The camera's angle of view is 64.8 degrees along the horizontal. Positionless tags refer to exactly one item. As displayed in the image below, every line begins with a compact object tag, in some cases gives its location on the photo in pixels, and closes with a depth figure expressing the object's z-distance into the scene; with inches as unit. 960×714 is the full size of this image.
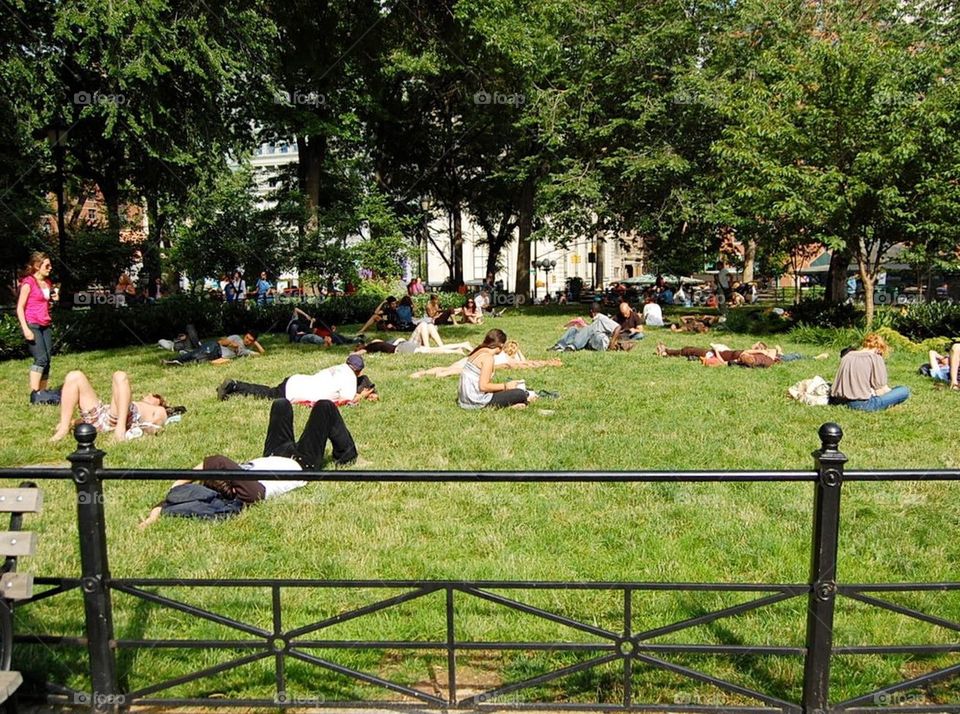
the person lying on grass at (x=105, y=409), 318.7
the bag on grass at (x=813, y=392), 383.6
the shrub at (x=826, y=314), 752.5
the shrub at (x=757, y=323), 783.7
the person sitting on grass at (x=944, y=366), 430.9
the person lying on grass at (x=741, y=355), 528.4
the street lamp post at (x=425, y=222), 1548.5
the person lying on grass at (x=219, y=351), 580.7
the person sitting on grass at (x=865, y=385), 370.9
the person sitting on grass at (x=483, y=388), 379.6
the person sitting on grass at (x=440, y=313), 730.6
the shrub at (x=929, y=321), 677.9
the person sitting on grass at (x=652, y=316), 855.1
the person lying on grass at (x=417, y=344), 621.0
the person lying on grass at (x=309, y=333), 708.7
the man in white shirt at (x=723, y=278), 1050.8
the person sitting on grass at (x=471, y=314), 906.2
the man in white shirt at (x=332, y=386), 386.3
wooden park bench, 112.7
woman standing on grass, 395.5
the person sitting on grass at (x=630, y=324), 696.4
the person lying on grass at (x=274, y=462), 218.5
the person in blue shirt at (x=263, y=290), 947.2
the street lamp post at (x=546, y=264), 2078.0
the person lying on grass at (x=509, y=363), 499.8
